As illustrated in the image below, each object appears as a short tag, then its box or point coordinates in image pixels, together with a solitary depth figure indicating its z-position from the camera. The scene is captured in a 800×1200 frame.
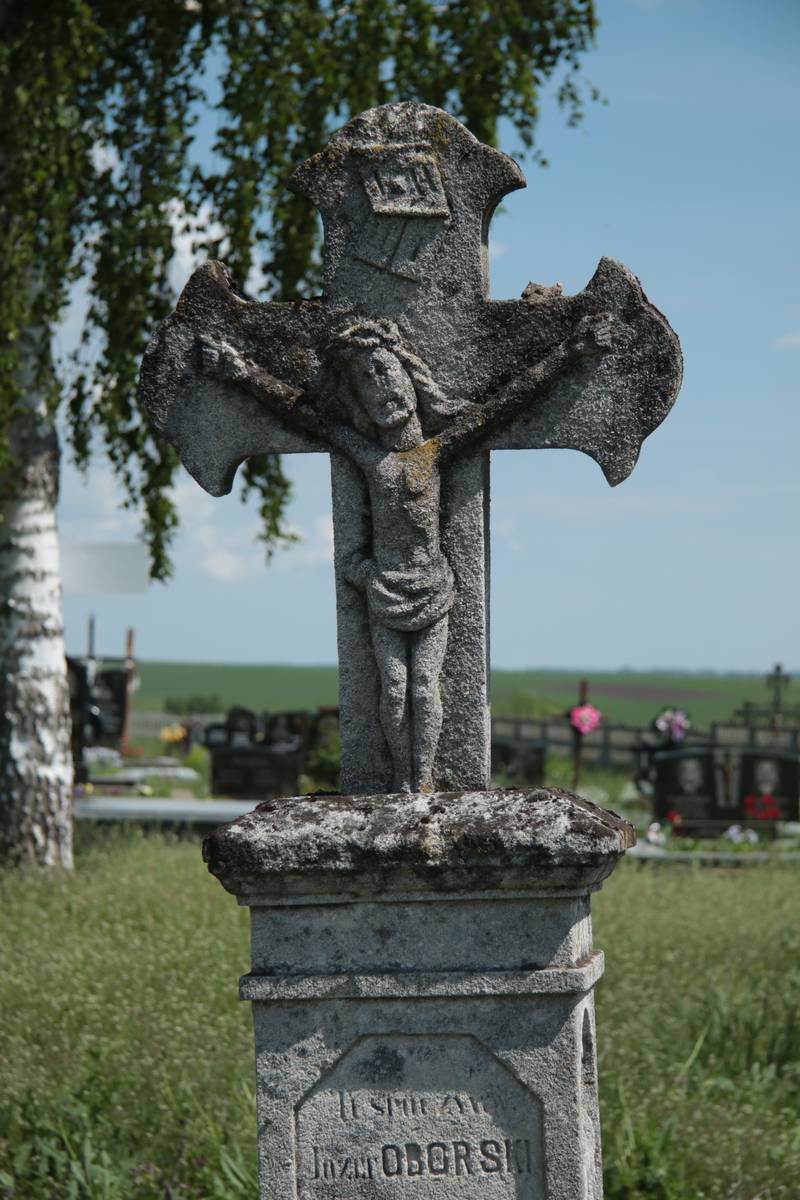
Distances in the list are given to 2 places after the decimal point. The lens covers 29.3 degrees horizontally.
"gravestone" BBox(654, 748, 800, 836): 16.64
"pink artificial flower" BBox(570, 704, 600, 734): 18.45
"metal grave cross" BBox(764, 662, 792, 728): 25.53
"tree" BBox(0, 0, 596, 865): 10.34
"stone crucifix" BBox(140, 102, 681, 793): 3.74
